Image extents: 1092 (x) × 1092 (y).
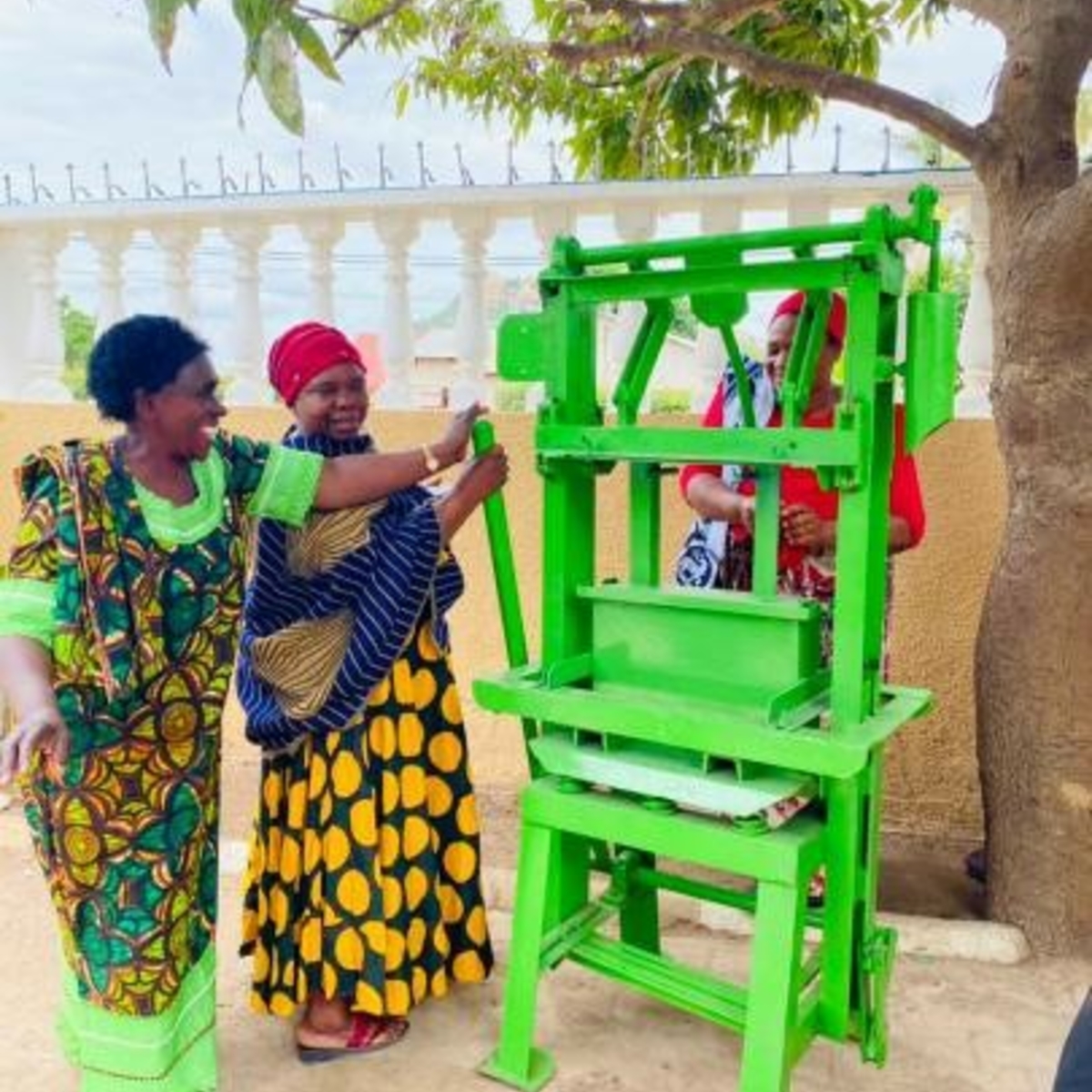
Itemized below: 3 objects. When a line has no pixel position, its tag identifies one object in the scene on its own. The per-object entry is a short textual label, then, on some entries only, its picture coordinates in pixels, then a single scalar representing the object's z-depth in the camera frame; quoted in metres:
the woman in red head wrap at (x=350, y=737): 2.20
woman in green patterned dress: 1.84
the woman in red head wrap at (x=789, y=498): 2.40
